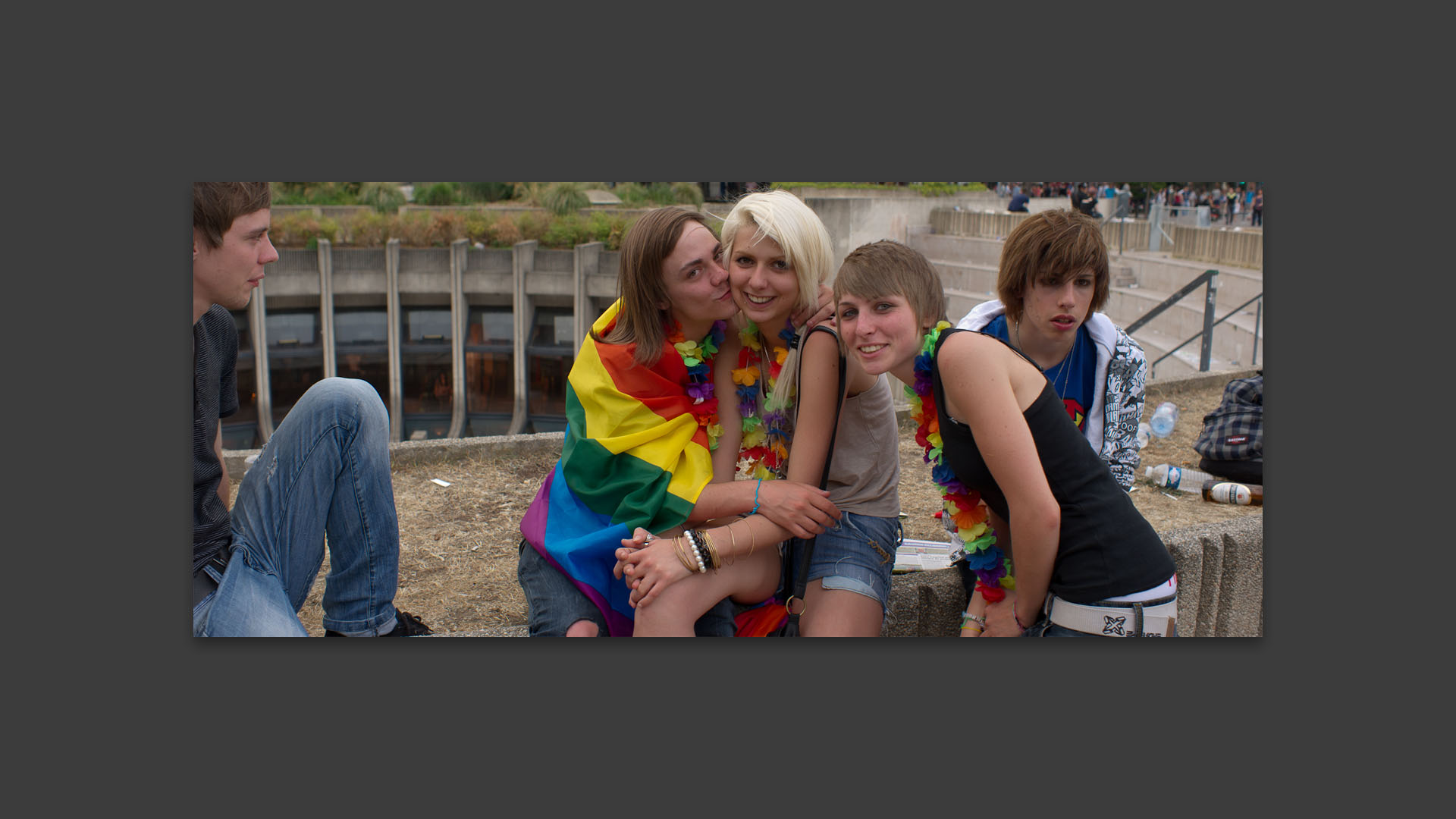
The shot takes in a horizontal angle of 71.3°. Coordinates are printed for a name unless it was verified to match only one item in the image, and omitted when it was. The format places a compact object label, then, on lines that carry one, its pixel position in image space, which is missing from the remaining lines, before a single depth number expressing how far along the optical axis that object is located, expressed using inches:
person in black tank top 104.2
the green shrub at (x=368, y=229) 508.4
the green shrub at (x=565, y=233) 427.2
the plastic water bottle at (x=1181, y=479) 222.1
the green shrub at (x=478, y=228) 477.5
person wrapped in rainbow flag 121.4
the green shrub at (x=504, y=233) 520.7
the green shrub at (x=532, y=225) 500.2
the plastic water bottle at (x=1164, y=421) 259.9
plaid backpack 221.8
